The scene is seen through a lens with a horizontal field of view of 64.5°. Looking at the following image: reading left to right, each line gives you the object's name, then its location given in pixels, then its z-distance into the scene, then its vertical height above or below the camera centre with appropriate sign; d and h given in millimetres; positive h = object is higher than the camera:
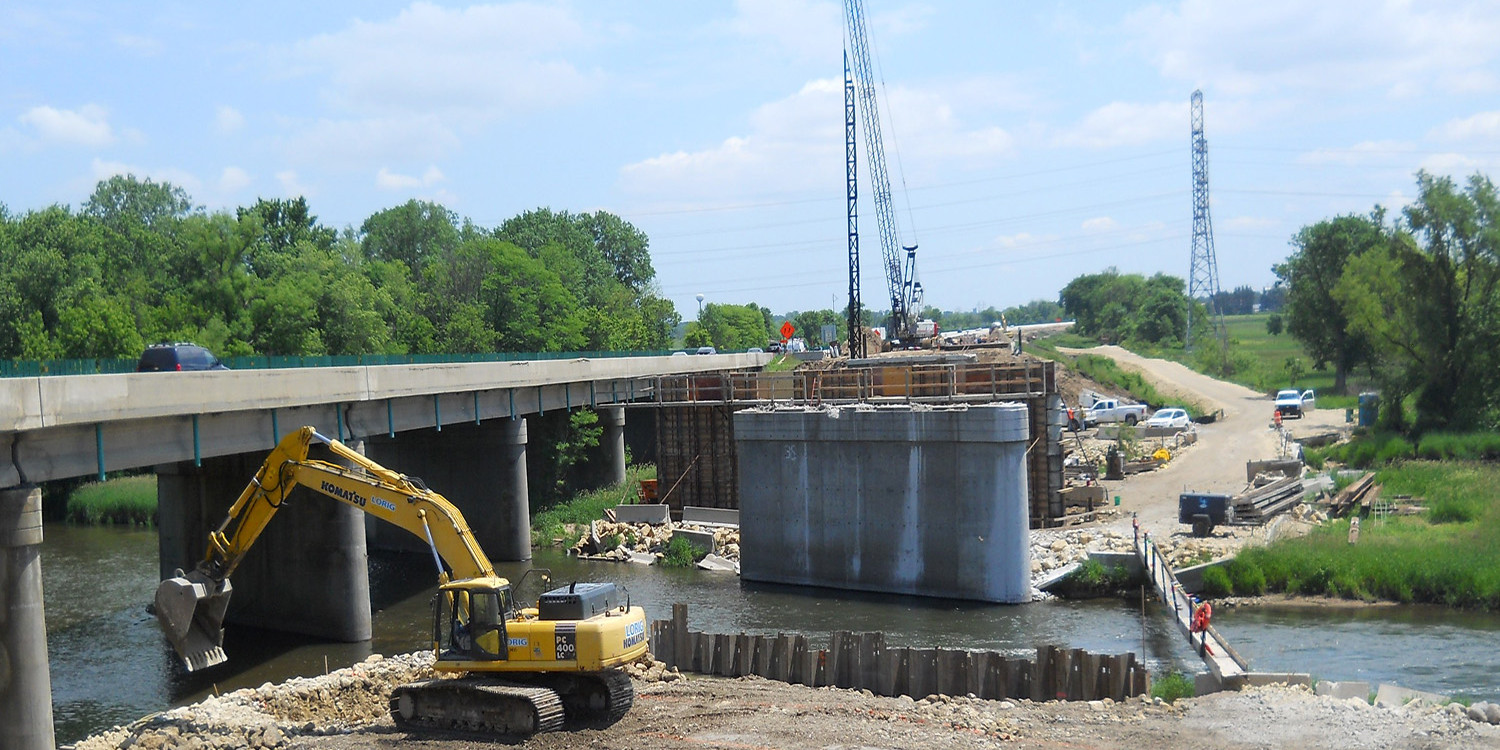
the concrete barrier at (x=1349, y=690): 19656 -6045
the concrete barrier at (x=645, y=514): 42938 -5798
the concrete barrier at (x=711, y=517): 41625 -5815
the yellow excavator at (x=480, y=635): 17719 -4138
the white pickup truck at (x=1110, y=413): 65250 -4336
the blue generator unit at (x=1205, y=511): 35469 -5430
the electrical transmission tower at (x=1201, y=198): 128375 +14620
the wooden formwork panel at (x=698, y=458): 43688 -3918
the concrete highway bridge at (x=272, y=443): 19703 -1802
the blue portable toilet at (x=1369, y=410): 55656 -4034
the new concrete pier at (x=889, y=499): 31609 -4333
